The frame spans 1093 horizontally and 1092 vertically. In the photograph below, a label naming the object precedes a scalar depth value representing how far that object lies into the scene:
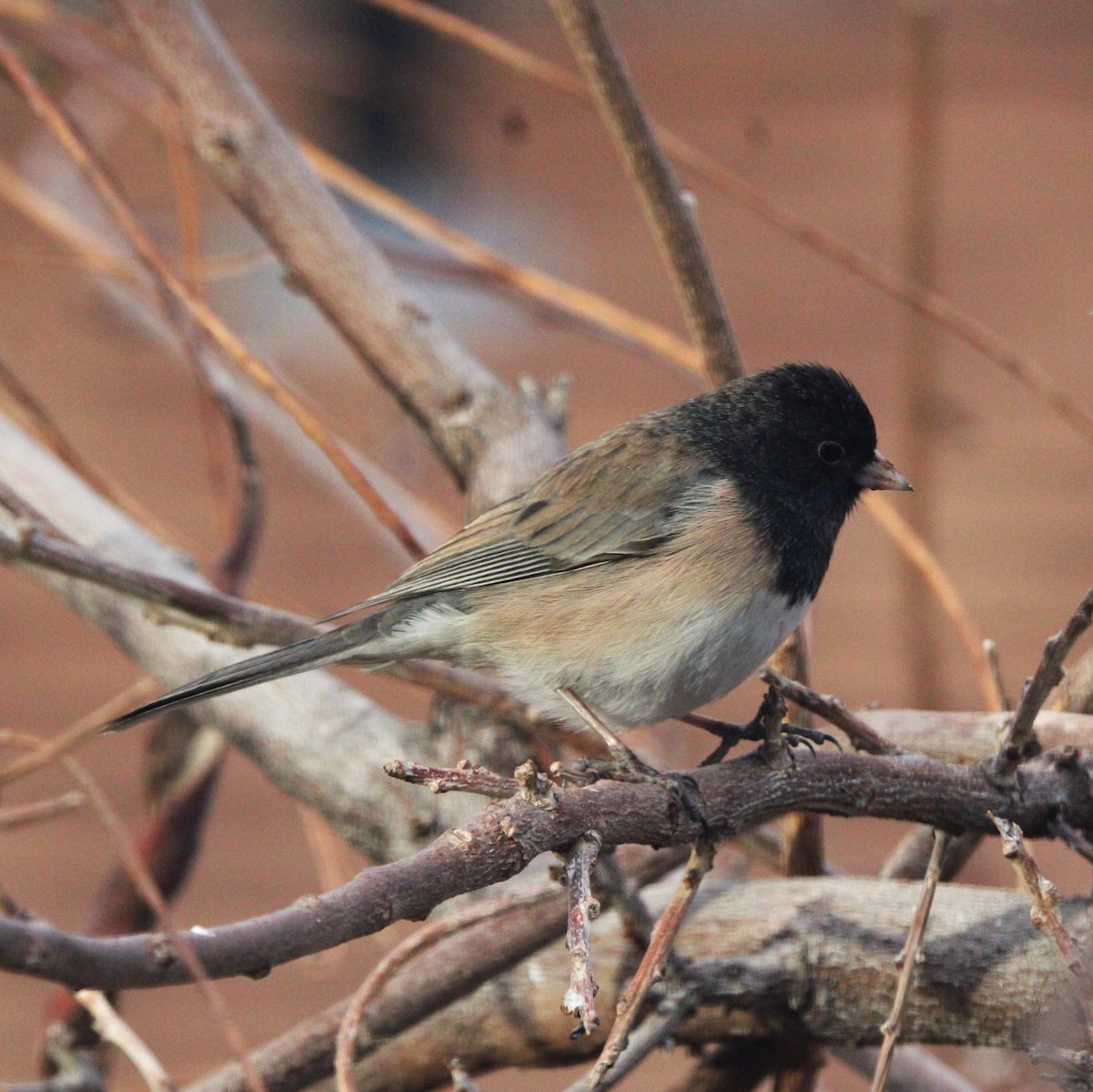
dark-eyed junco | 4.27
